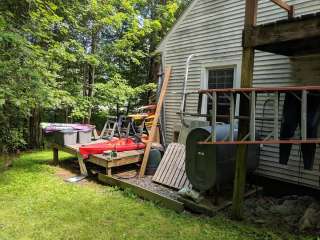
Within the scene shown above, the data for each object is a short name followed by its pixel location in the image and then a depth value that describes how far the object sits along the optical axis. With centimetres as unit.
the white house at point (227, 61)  592
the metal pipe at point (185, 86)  812
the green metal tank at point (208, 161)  526
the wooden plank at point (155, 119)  748
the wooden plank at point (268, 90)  363
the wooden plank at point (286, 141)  366
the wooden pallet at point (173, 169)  649
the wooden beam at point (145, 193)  533
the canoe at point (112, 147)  749
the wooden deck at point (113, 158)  701
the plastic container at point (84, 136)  870
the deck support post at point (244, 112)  451
